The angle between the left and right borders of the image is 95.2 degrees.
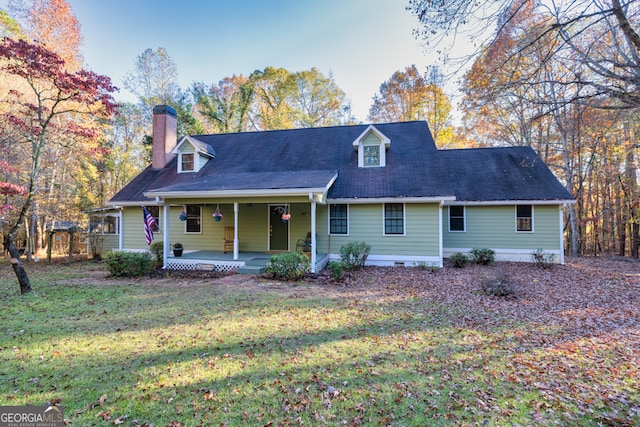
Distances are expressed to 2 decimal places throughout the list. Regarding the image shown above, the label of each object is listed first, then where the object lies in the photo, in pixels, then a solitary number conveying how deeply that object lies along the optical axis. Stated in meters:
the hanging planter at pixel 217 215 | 11.87
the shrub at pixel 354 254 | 10.66
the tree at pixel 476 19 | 4.21
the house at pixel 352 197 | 11.29
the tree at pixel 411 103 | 22.39
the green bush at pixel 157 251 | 11.85
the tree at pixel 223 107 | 24.30
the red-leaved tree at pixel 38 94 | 7.13
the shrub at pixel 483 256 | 11.81
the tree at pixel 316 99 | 25.64
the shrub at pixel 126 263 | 10.06
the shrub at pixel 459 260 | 11.43
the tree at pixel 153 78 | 22.19
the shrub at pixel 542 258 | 11.31
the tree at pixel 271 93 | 25.55
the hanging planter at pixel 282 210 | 12.77
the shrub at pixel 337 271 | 9.15
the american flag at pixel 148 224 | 10.94
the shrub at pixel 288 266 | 9.39
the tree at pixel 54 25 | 14.57
